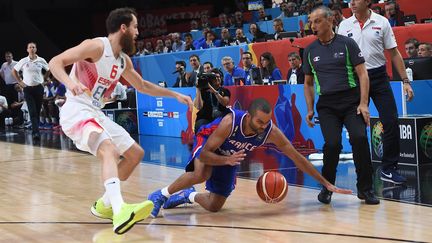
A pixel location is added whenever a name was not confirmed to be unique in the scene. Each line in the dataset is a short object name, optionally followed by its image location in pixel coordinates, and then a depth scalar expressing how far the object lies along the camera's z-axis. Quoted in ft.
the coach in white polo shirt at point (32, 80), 46.65
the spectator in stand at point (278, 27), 46.28
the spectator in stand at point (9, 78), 65.51
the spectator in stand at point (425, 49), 30.82
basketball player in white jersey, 16.40
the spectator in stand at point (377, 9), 37.61
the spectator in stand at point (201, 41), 52.77
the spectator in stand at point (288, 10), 51.99
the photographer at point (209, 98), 30.48
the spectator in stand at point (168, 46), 57.73
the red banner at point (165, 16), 79.51
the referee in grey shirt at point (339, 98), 19.99
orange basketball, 19.36
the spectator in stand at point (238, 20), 57.77
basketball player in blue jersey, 17.90
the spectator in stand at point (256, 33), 47.85
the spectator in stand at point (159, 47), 59.72
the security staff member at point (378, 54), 22.91
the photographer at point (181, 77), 43.80
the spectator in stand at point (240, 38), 47.84
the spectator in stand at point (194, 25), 65.16
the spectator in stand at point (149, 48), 62.49
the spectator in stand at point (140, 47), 63.67
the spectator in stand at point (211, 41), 50.88
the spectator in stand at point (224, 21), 59.52
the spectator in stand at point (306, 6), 48.29
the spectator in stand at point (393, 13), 38.47
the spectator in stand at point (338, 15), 36.75
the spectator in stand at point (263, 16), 54.90
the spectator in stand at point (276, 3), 61.07
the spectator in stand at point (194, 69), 41.88
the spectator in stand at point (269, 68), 38.68
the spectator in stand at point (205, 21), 63.08
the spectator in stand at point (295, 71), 35.83
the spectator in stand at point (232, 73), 39.24
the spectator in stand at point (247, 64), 39.09
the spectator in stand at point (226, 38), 49.21
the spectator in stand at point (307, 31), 42.54
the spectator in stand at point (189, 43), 53.21
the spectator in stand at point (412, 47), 32.65
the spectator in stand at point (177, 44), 56.13
